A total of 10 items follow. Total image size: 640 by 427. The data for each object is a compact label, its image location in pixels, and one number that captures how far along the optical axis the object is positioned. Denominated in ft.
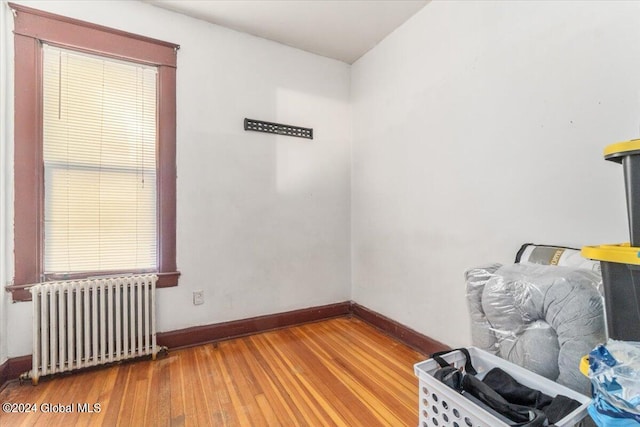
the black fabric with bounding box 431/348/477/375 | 3.65
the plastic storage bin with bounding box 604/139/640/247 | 2.71
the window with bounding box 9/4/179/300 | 6.28
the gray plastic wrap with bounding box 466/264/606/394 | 3.30
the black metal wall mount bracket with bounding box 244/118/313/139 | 8.57
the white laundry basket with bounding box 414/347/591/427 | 2.74
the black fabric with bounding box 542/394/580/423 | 2.79
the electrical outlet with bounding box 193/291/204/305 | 7.82
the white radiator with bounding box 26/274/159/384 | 6.11
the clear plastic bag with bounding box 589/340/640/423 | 2.13
